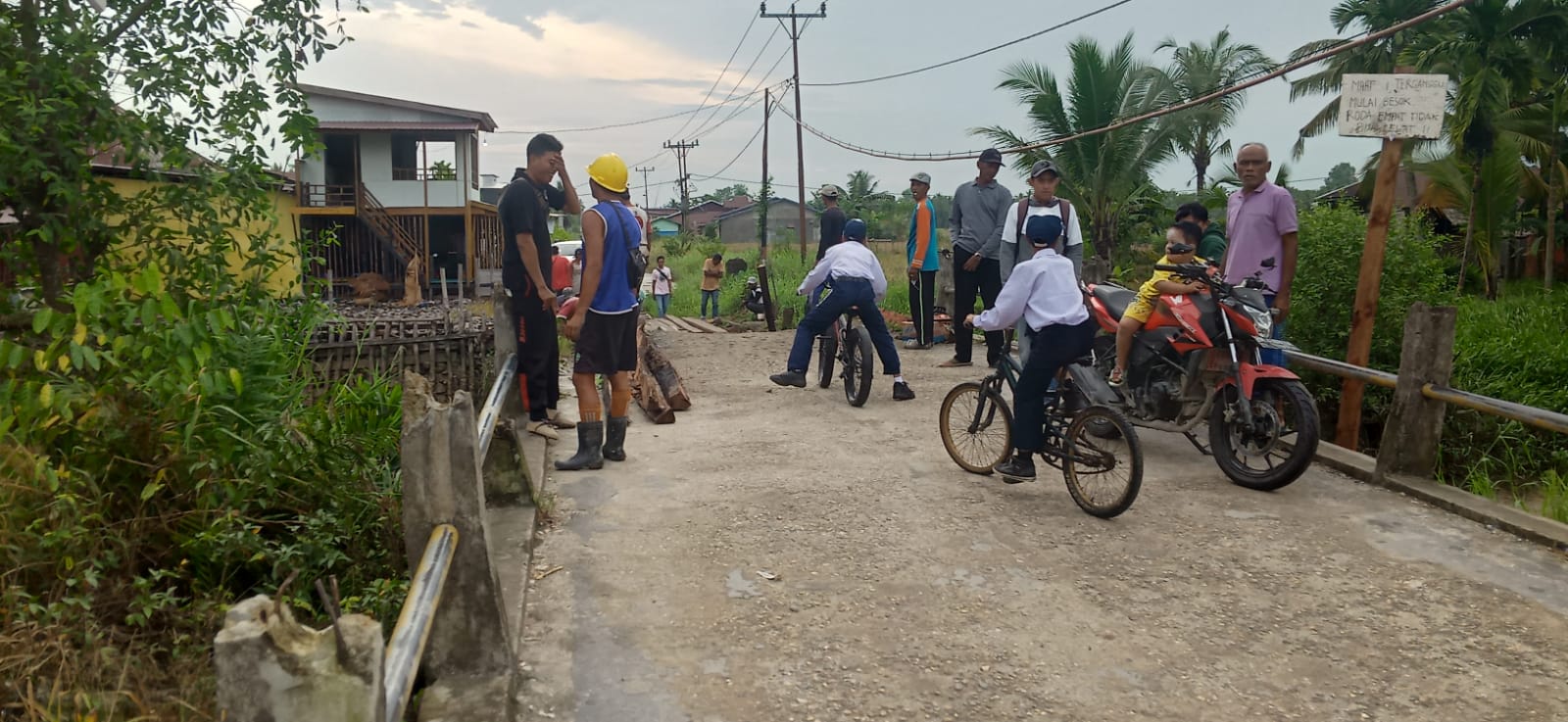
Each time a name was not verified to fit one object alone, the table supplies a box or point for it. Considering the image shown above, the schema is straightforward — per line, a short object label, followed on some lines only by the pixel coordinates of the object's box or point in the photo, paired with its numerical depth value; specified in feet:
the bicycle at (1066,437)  17.06
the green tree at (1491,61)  66.03
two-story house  89.45
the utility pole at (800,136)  104.58
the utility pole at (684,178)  219.82
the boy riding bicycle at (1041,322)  18.28
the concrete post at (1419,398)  18.84
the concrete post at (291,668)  6.00
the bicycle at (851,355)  27.35
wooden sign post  20.94
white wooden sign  20.90
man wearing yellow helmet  19.98
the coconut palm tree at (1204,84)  65.10
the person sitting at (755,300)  69.72
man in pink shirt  22.00
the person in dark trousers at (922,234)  33.60
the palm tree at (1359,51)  78.18
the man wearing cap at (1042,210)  23.57
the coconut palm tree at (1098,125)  62.69
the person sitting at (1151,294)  20.57
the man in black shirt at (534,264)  21.33
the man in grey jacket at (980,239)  31.24
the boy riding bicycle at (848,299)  27.61
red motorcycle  18.79
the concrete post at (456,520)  10.02
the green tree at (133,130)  15.10
